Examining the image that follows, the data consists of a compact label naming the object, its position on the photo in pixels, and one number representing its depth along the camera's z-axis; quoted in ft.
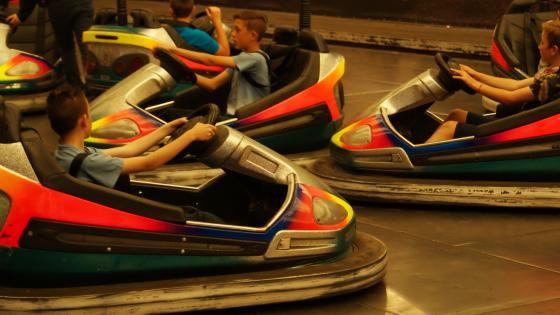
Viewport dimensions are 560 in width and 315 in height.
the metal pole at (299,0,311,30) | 24.52
